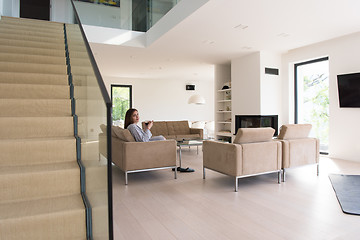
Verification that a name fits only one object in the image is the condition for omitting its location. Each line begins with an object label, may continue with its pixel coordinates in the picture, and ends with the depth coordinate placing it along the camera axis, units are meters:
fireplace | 7.19
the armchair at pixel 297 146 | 4.05
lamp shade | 9.19
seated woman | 4.13
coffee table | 5.09
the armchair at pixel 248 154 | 3.59
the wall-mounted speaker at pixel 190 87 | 13.03
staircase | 1.63
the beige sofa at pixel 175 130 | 7.74
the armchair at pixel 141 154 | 3.90
